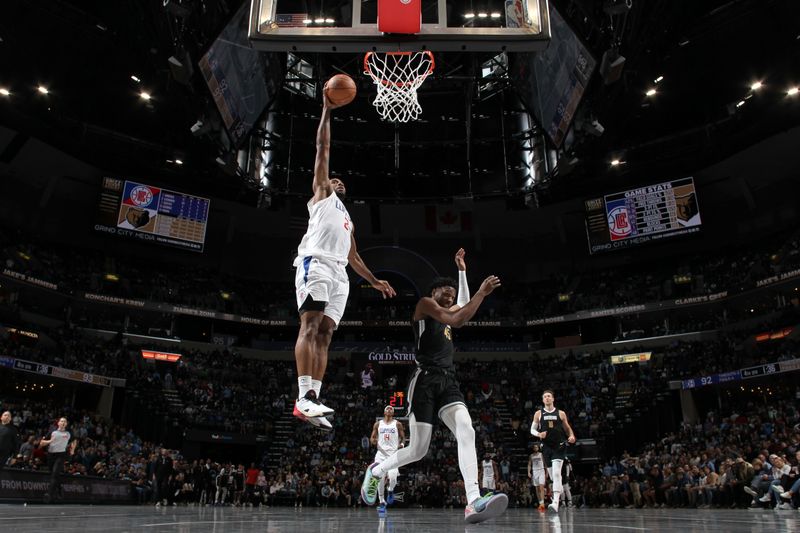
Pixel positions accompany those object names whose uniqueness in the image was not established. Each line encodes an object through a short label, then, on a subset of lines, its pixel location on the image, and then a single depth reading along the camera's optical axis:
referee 12.25
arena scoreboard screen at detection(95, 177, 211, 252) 29.14
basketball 5.67
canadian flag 34.31
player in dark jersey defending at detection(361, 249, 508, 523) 5.52
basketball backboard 7.50
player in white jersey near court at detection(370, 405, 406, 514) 11.74
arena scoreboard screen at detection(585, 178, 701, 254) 28.56
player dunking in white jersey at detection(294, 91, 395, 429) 5.39
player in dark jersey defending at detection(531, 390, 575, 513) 11.27
